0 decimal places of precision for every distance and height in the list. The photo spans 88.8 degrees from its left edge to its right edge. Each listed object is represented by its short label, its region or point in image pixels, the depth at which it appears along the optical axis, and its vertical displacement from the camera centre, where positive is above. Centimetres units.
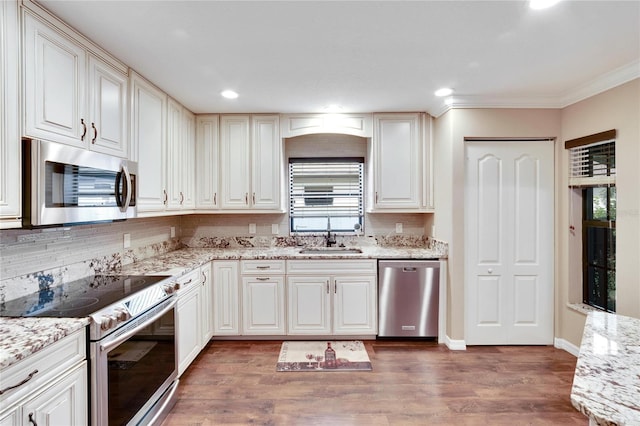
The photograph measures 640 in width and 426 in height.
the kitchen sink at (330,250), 366 -45
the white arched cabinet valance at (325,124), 362 +96
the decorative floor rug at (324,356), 281 -134
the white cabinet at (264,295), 334 -86
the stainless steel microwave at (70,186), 153 +14
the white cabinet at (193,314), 253 -89
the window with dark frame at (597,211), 271 +0
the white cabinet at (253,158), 364 +59
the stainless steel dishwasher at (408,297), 329 -88
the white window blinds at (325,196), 404 +18
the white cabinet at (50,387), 114 -69
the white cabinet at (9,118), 143 +42
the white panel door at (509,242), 318 -31
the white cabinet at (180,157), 306 +55
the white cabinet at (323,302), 334 -93
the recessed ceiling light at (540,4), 164 +105
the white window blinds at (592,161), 264 +44
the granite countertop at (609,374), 89 -54
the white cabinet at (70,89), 159 +70
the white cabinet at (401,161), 361 +55
